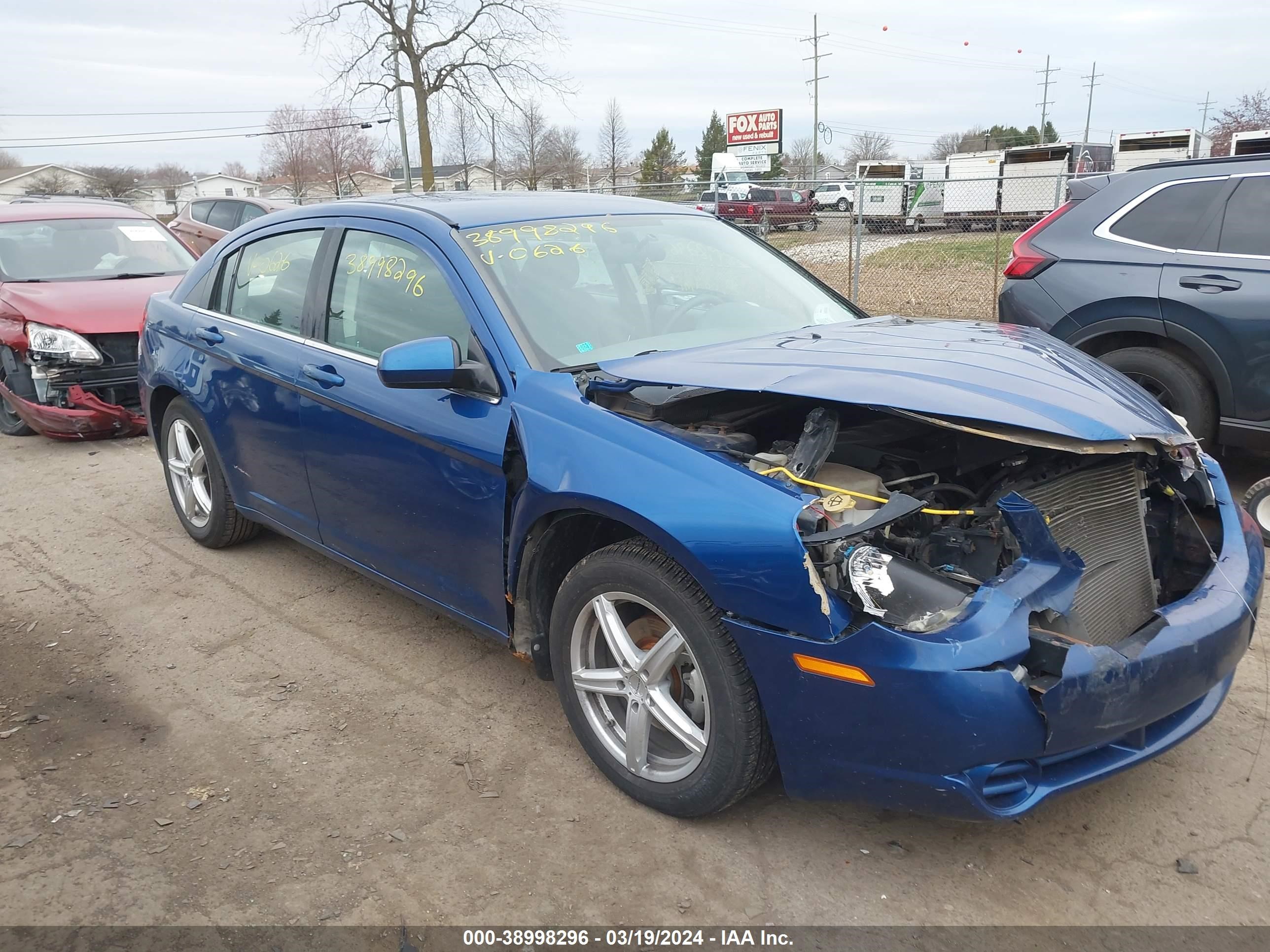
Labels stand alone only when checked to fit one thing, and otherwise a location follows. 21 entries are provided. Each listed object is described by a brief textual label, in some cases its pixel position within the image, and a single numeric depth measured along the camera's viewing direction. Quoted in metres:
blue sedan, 2.28
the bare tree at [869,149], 77.38
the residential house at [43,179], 75.19
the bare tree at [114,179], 58.59
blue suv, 5.12
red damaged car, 7.06
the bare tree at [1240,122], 34.19
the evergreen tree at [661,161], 57.66
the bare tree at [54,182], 70.12
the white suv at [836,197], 31.36
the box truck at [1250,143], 17.47
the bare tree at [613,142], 52.81
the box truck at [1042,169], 19.02
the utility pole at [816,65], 60.34
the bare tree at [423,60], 29.27
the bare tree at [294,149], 50.25
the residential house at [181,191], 61.59
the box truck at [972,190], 17.30
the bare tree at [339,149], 43.88
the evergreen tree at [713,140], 77.06
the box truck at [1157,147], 27.55
